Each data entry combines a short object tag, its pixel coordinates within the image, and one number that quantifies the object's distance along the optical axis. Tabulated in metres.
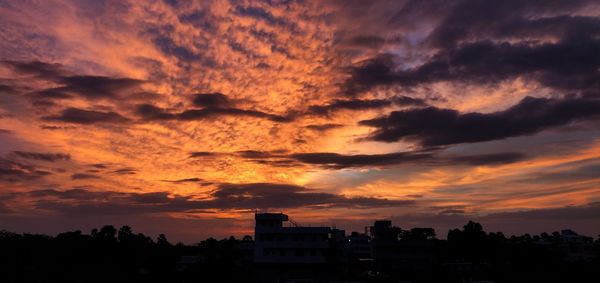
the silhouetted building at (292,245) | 82.94
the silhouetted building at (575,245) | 115.56
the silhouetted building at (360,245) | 140.12
